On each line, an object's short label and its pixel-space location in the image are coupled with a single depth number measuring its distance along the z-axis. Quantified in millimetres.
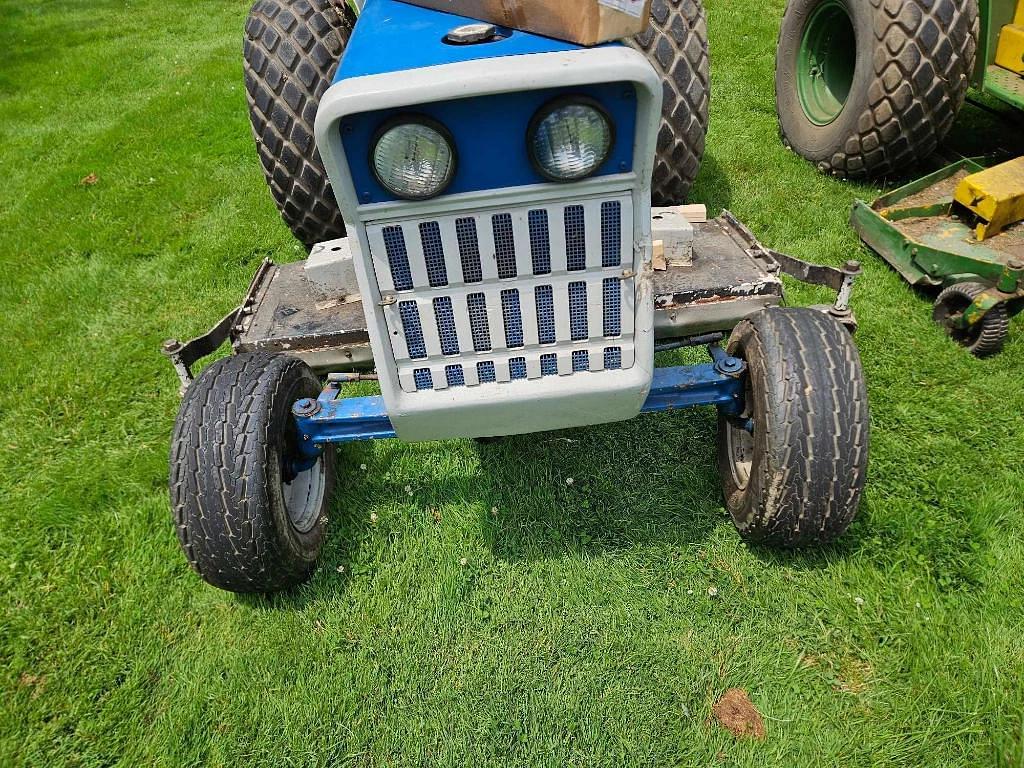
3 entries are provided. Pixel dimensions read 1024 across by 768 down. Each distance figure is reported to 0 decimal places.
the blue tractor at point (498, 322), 1741
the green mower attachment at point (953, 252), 3232
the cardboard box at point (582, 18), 1733
